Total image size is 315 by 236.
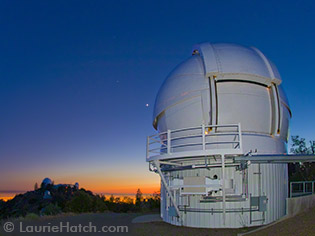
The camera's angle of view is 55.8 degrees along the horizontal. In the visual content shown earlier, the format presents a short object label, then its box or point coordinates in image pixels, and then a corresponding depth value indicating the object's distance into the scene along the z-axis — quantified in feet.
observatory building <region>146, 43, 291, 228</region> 39.55
